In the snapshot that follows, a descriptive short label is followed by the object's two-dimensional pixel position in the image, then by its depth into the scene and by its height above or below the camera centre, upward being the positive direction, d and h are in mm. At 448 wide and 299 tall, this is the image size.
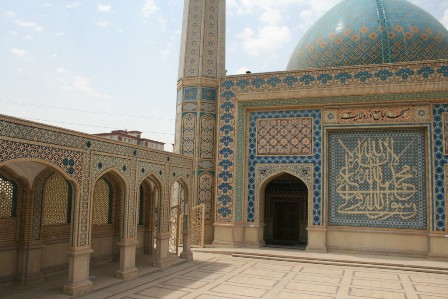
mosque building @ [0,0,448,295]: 7711 +716
